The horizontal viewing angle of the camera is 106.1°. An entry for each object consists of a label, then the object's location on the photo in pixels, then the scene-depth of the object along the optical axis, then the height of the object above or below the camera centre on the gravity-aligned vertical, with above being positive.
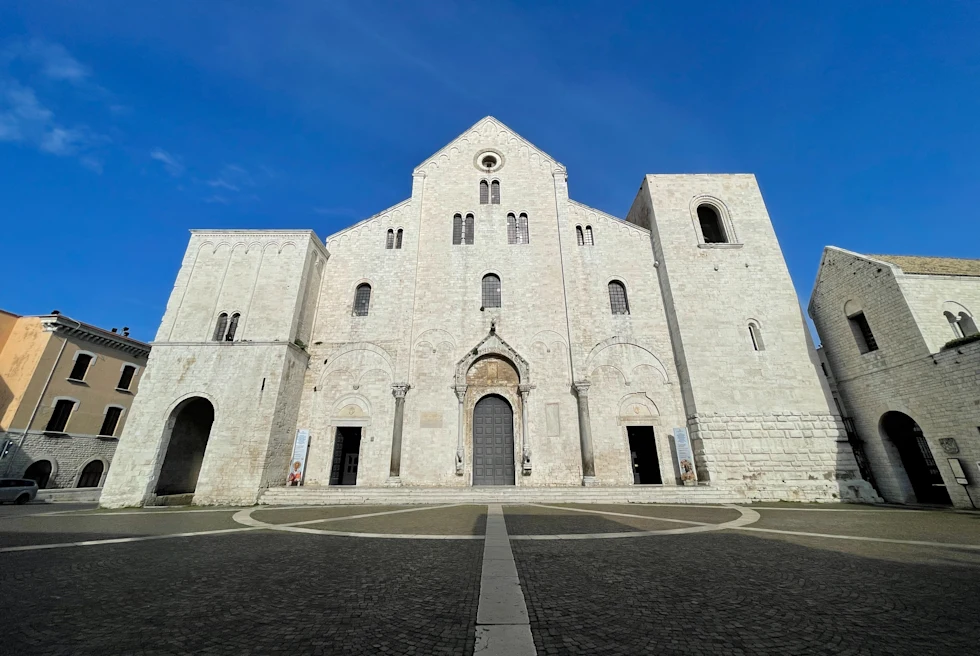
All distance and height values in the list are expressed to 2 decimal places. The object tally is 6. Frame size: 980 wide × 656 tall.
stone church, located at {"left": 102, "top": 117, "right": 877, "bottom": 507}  13.84 +4.45
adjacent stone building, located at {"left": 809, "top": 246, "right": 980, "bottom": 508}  11.48 +3.32
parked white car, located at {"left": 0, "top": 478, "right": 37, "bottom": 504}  15.67 -0.59
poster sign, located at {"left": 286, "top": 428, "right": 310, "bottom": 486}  14.22 +0.50
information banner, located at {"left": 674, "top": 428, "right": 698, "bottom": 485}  13.96 +0.45
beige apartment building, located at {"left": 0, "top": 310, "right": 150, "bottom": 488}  18.50 +3.88
